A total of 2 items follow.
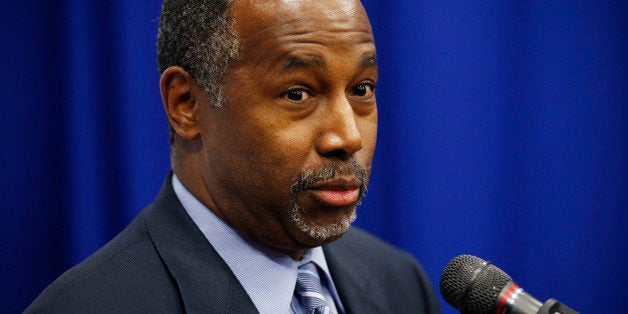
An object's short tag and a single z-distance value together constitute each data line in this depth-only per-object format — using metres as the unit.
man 2.56
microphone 2.47
